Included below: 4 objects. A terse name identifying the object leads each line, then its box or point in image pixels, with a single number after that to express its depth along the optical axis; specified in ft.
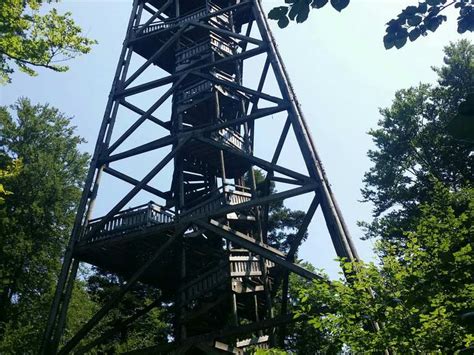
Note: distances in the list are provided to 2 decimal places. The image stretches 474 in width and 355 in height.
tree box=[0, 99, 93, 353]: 46.09
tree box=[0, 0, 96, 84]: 28.81
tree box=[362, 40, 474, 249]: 56.24
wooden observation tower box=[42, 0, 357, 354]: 29.43
